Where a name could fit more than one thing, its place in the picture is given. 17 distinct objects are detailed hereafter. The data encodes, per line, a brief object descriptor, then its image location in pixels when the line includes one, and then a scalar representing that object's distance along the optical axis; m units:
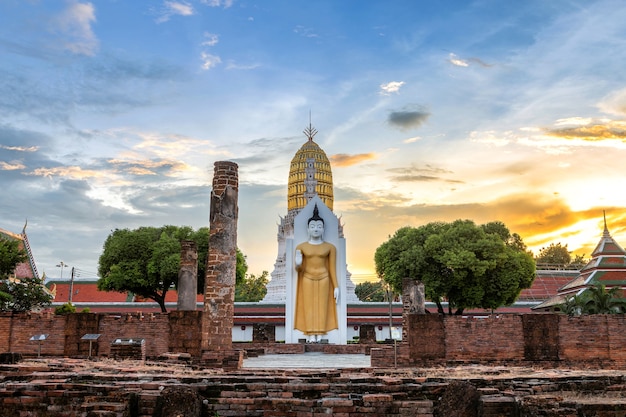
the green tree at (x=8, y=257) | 25.66
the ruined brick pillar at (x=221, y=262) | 14.68
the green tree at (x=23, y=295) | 29.28
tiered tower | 54.25
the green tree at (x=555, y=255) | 68.81
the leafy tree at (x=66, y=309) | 25.52
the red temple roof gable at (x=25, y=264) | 37.72
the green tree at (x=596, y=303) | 26.31
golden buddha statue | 22.09
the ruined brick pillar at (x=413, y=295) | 21.50
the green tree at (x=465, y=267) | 29.64
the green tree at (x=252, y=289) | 56.56
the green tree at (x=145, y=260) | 31.88
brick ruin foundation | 7.46
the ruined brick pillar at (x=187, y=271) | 19.72
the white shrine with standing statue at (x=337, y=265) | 22.20
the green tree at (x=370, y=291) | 65.94
